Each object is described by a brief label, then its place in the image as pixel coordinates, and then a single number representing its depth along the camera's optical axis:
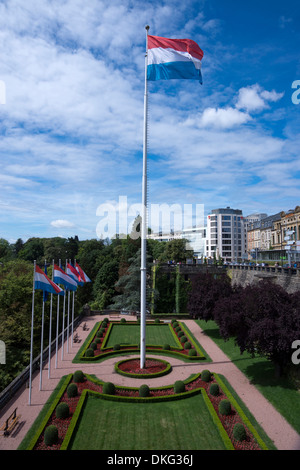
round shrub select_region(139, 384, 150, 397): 18.97
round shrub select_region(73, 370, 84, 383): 21.31
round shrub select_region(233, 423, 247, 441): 14.39
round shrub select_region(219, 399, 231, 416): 16.80
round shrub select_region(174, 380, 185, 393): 19.53
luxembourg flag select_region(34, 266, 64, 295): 18.97
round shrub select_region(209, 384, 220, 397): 19.11
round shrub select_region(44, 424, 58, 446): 14.13
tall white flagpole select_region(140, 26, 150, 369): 22.67
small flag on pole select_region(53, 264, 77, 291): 22.67
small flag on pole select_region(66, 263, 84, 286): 26.97
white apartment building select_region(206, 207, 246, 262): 126.62
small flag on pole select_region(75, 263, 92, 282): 29.06
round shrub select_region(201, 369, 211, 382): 21.31
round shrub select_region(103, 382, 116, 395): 19.25
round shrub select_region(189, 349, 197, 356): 26.91
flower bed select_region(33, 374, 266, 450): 14.28
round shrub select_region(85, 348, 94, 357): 26.67
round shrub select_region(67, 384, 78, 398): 18.98
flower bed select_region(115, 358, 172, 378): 22.50
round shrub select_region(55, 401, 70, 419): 16.52
